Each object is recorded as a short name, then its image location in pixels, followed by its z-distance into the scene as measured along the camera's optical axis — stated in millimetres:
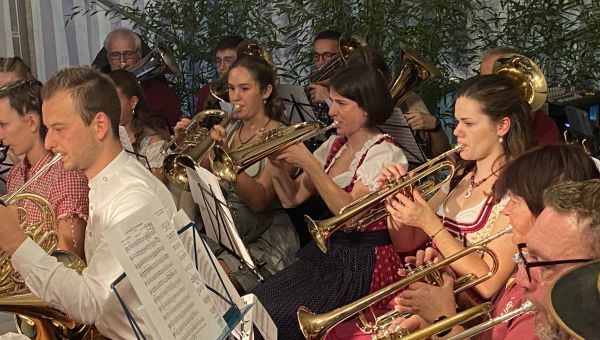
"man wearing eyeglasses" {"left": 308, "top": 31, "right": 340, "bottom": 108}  6035
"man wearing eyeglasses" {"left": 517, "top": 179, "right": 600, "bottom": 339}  2100
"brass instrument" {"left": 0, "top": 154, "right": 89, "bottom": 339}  2891
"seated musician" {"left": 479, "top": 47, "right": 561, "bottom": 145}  4305
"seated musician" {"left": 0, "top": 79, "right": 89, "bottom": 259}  3537
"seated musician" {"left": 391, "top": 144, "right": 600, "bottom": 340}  2662
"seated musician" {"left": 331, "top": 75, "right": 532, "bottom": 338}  3291
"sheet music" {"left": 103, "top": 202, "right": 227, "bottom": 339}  2111
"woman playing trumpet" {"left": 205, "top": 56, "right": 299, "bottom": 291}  4484
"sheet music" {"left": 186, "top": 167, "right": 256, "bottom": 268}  3633
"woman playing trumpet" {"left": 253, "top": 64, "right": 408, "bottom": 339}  3760
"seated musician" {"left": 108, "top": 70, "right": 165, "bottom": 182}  4844
